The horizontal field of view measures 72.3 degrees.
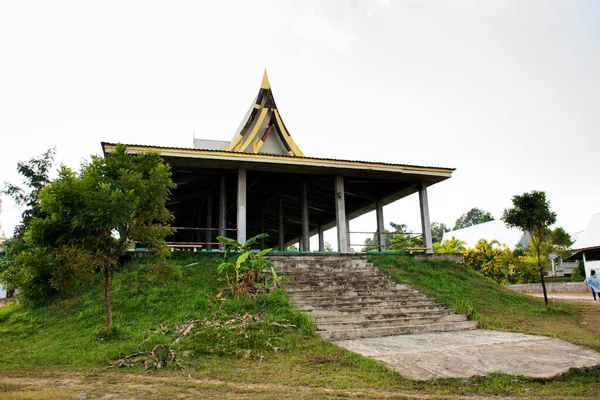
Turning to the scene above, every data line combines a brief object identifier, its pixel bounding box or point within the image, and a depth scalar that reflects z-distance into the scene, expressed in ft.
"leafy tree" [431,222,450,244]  200.75
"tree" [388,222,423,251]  200.34
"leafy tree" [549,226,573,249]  86.84
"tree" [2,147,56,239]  67.22
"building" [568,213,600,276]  84.48
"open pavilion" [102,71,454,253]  38.96
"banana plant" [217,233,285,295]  28.28
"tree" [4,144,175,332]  21.13
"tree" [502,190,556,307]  35.68
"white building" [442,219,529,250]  124.32
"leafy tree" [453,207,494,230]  245.55
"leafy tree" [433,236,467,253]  97.07
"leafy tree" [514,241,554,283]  83.30
